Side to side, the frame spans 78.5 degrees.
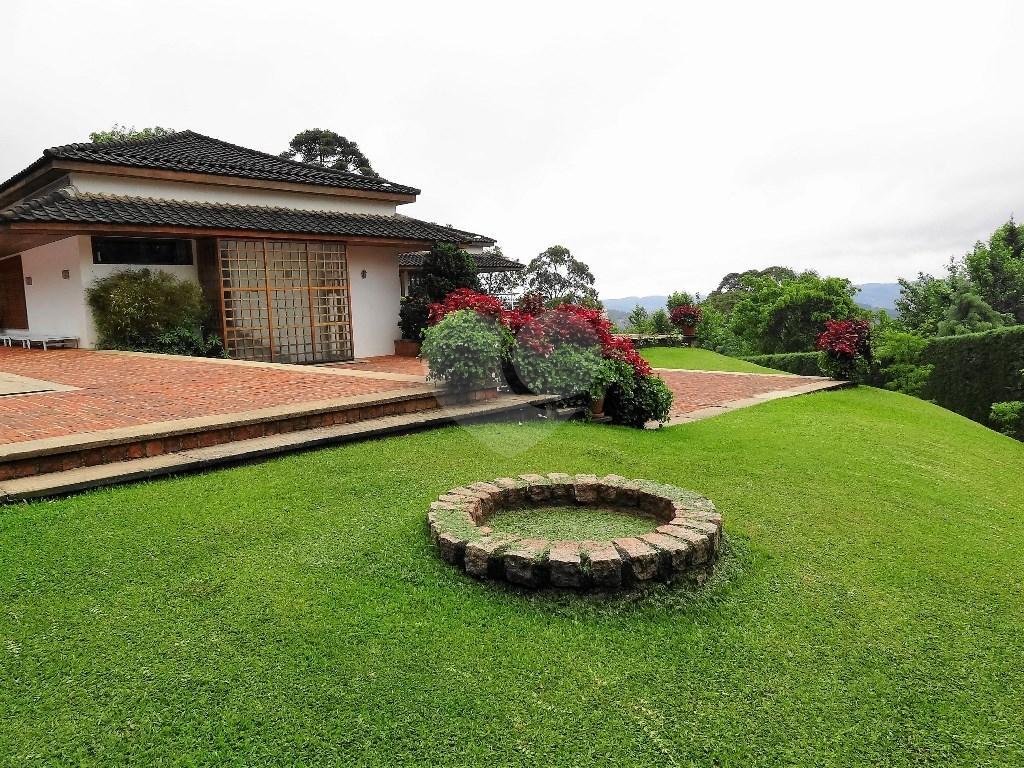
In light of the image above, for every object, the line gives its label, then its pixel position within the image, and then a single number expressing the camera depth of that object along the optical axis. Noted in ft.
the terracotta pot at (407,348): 44.50
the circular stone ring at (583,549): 8.94
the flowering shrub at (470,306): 21.43
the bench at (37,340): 37.50
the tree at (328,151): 104.68
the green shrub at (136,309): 35.14
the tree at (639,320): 80.83
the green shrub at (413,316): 44.21
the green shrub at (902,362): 44.91
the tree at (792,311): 76.74
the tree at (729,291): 128.88
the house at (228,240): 35.04
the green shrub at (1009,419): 37.65
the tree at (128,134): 92.22
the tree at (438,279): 43.65
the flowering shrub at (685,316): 69.51
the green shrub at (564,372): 21.40
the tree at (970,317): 72.55
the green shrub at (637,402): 21.66
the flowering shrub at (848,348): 38.22
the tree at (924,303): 83.30
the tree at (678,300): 73.92
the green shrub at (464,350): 20.47
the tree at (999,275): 81.52
